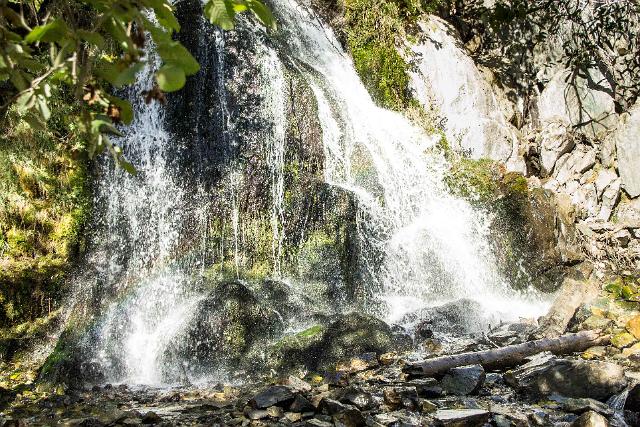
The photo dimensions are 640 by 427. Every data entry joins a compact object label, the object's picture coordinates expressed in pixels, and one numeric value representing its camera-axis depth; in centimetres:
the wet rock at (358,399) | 439
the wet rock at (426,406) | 429
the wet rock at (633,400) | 417
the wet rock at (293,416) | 414
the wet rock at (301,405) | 426
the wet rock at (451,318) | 715
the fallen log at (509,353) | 512
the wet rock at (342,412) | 396
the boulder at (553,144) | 1245
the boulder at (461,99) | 1230
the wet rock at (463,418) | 395
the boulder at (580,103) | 1295
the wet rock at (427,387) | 467
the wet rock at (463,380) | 473
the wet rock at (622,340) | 600
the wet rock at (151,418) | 435
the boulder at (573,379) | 450
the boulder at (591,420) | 365
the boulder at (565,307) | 650
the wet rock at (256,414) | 423
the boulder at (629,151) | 1201
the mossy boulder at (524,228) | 936
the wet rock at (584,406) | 418
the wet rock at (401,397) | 443
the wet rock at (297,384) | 490
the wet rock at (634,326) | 614
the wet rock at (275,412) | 420
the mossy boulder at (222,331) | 641
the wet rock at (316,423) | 389
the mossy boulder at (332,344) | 605
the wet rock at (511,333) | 635
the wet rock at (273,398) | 435
